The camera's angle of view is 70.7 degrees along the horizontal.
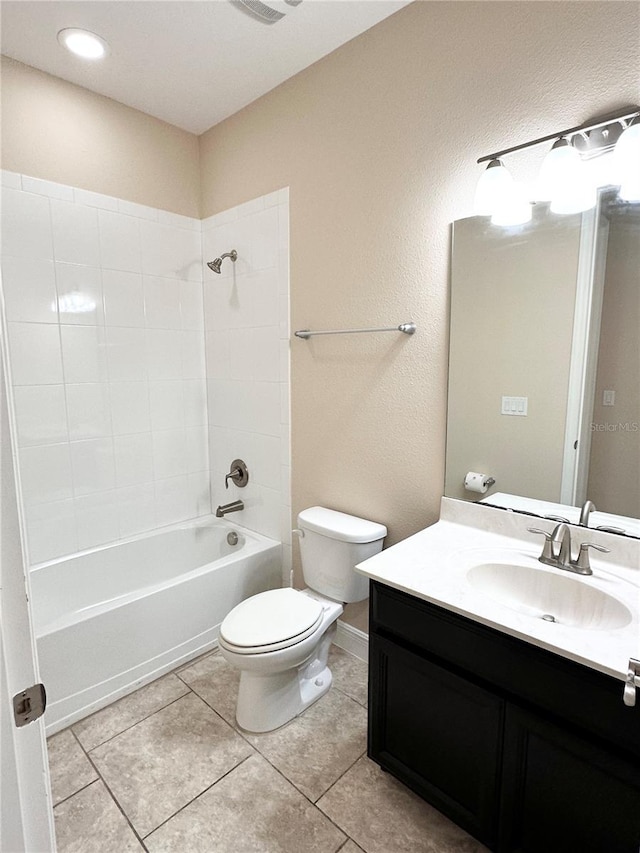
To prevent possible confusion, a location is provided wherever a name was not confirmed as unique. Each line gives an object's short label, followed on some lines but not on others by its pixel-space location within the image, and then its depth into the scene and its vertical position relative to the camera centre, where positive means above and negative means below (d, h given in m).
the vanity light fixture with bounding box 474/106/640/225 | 1.27 +0.59
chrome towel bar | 1.81 +0.16
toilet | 1.67 -0.99
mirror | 1.35 +0.02
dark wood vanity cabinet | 1.00 -0.93
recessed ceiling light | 1.85 +1.36
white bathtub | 1.82 -1.14
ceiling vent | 1.66 +1.34
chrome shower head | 2.50 +0.59
